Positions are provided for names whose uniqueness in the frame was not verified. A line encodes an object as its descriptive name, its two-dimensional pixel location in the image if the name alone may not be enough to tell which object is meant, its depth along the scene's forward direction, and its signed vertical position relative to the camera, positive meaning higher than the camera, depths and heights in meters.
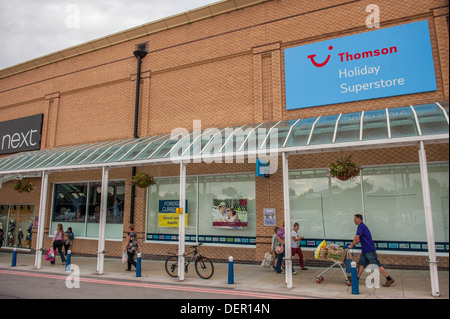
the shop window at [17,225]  20.52 +0.04
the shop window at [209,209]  14.45 +0.66
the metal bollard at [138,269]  11.48 -1.46
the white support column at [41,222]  13.77 +0.14
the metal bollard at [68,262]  12.84 -1.36
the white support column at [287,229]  9.61 -0.14
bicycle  11.17 -1.38
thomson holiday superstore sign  12.30 +5.88
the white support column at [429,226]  8.23 -0.06
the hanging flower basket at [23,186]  17.66 +2.00
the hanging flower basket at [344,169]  10.02 +1.57
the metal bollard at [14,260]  14.29 -1.42
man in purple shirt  9.30 -0.70
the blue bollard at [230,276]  10.16 -1.51
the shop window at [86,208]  17.25 +0.91
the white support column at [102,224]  12.41 +0.04
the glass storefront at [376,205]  11.52 +0.66
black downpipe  16.82 +7.28
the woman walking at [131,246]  12.54 -0.75
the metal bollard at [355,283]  8.53 -1.46
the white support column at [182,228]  11.09 -0.11
